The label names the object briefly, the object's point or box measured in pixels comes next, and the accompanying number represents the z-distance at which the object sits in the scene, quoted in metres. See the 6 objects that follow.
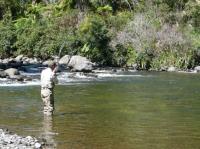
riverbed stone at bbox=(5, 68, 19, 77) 35.58
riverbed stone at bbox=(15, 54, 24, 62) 55.02
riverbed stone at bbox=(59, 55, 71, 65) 49.38
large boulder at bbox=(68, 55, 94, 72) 43.28
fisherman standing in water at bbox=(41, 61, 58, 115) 18.70
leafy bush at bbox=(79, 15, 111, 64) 51.22
